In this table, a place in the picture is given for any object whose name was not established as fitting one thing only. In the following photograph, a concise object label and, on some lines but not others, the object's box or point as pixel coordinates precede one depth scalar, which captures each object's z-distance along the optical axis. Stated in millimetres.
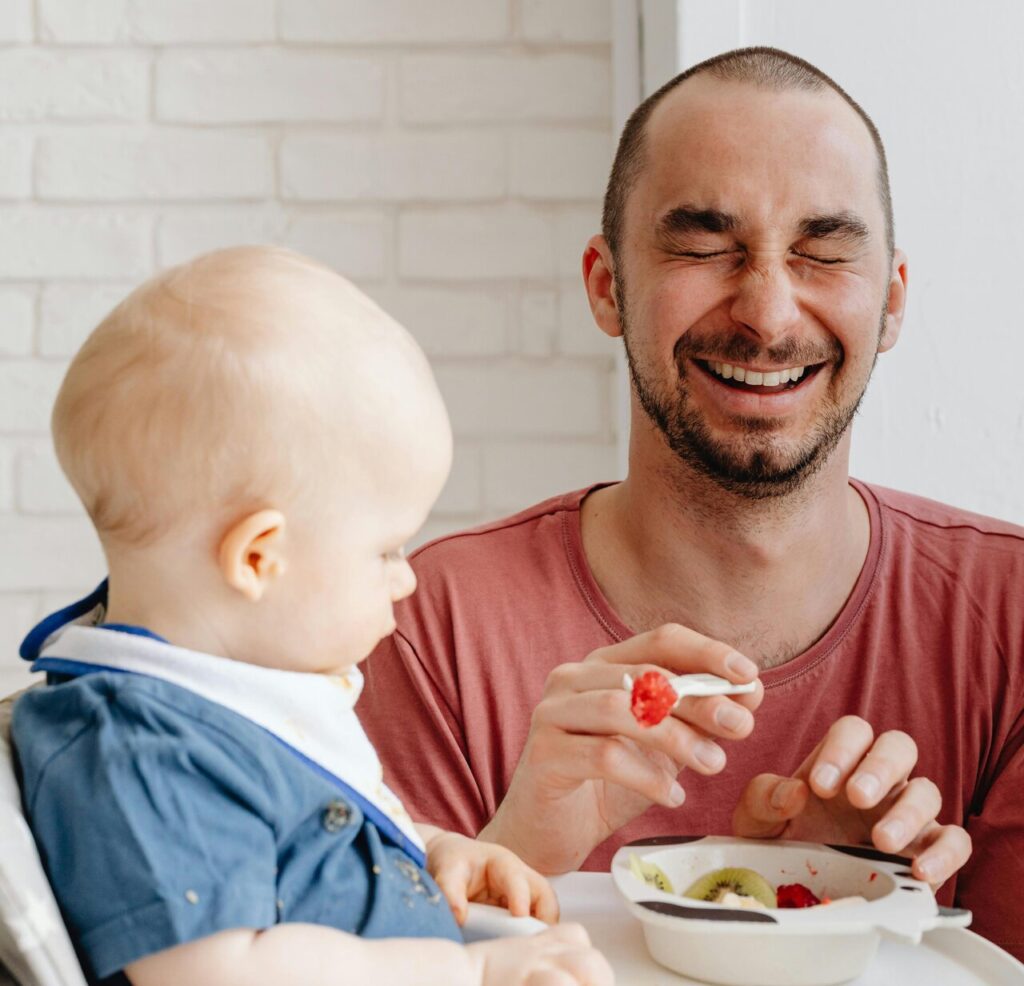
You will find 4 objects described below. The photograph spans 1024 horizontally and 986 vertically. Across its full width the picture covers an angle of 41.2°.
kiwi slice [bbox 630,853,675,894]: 921
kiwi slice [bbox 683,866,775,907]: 926
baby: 688
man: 1399
